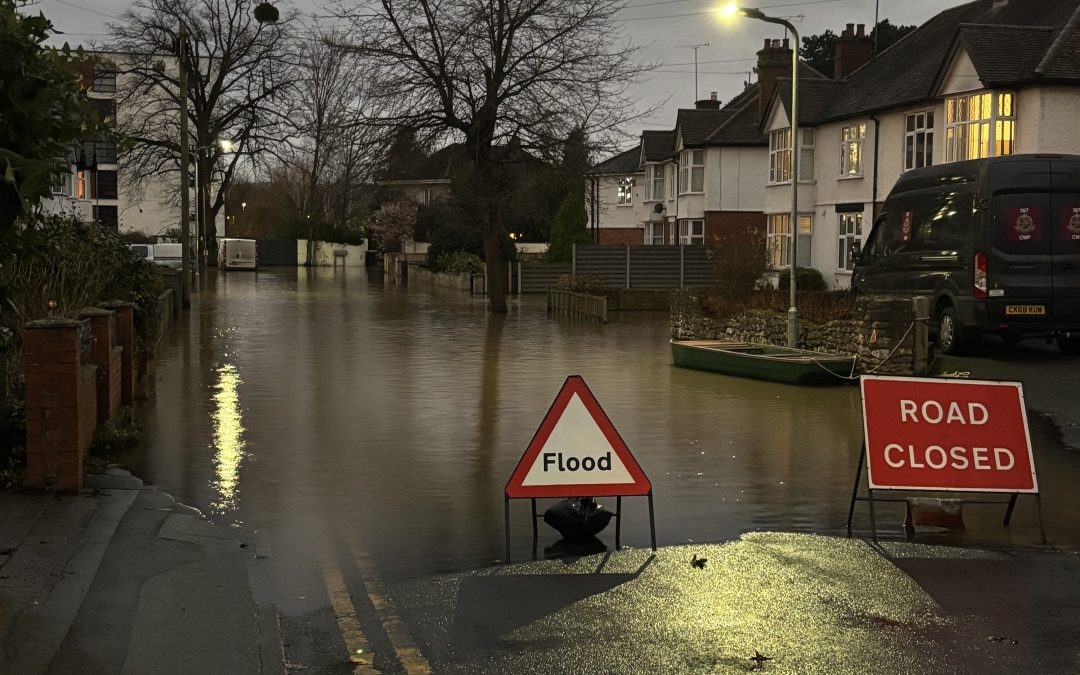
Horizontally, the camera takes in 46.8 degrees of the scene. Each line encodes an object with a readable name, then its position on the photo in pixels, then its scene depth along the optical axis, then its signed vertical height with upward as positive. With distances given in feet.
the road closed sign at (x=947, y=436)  29.86 -4.04
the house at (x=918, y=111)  99.30 +14.40
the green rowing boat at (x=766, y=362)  62.59 -4.97
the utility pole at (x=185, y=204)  124.98 +6.37
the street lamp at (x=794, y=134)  73.56 +8.77
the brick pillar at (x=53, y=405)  31.96 -3.70
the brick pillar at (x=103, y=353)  42.42 -3.14
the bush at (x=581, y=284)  131.23 -1.95
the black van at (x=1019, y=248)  64.64 +1.10
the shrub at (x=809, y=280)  134.82 -1.36
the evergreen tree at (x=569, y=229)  196.13 +5.83
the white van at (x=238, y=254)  257.96 +1.88
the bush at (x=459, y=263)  186.80 +0.27
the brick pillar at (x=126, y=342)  50.90 -3.29
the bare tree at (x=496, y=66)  121.29 +19.44
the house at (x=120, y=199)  273.33 +14.86
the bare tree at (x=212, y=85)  202.08 +29.97
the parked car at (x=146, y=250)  162.63 +1.63
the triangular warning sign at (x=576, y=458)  28.76 -4.47
